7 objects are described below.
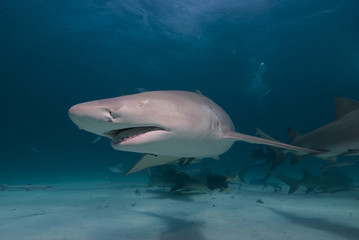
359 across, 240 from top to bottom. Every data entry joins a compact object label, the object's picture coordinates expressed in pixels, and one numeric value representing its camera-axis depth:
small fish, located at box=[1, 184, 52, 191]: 7.94
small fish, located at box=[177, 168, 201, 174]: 6.36
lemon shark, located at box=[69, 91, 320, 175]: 1.71
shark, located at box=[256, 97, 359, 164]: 3.37
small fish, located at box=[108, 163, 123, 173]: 11.10
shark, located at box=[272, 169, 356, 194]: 6.30
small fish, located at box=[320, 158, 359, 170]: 3.08
